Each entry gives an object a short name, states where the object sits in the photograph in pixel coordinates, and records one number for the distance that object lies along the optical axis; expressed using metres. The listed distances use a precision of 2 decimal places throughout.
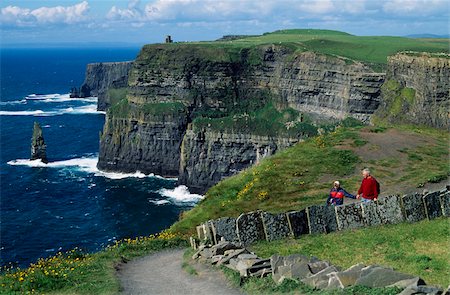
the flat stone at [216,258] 25.85
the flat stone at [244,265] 22.73
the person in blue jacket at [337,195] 32.30
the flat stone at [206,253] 27.08
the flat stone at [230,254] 25.36
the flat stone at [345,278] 19.02
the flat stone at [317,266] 21.17
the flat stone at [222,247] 27.05
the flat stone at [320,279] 19.58
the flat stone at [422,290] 16.61
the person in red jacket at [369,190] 32.22
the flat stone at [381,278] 18.67
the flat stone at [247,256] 24.44
